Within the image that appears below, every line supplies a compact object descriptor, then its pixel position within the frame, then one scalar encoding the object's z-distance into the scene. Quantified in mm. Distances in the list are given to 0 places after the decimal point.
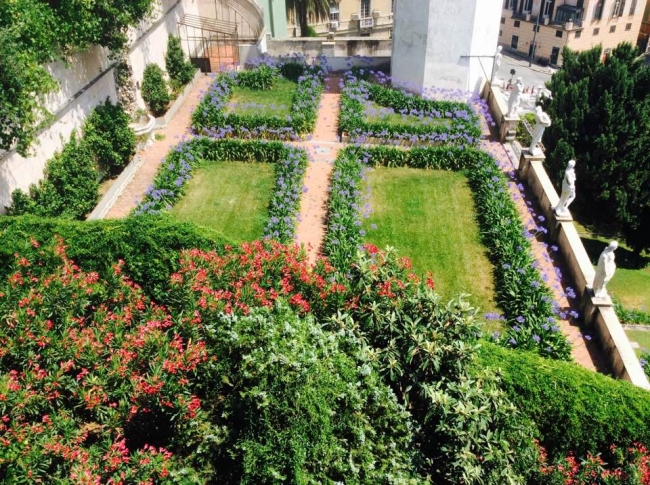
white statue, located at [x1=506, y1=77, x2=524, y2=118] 21953
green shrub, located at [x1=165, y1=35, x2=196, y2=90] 25172
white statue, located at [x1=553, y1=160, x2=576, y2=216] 16547
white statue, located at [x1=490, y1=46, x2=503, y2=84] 24938
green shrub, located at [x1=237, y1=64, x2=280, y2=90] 26453
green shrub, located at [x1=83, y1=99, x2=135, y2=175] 18641
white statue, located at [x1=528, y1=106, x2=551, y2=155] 19688
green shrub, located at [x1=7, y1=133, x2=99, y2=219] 15391
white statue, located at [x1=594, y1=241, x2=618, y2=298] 13568
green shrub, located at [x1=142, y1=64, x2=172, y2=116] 22828
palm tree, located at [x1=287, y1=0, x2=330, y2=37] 39125
